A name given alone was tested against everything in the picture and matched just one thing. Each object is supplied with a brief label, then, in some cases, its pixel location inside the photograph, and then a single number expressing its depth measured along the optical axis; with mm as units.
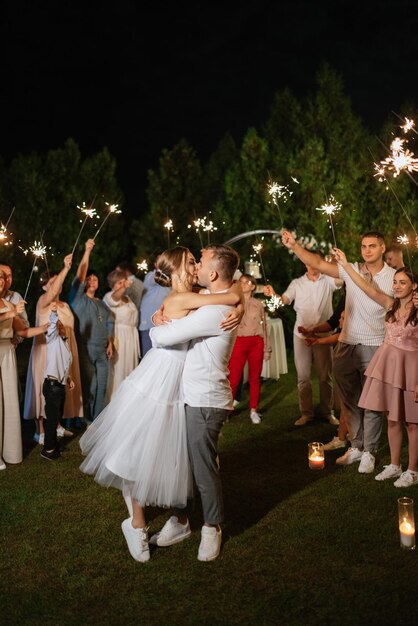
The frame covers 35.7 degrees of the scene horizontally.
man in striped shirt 6379
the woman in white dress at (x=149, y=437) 4422
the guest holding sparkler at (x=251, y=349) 8820
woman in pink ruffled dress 5895
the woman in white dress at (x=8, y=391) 6719
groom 4500
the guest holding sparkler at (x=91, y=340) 8203
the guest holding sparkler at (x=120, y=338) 9031
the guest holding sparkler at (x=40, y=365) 7727
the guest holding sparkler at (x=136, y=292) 10930
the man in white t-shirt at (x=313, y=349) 8547
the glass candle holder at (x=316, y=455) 6434
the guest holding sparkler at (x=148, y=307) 9328
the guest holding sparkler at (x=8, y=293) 7017
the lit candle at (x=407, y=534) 4539
